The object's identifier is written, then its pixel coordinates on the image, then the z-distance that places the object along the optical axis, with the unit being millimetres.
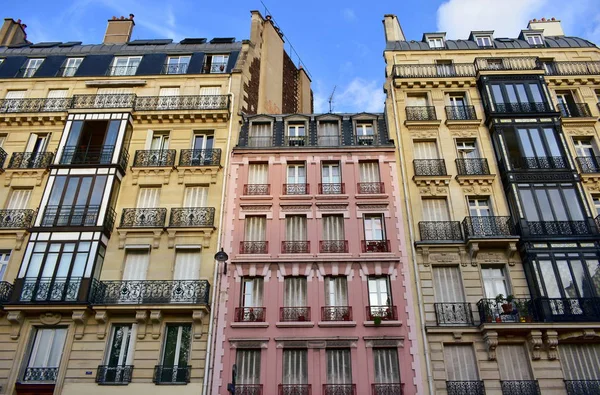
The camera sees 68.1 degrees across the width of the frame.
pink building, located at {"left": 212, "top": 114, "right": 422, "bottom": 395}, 15414
